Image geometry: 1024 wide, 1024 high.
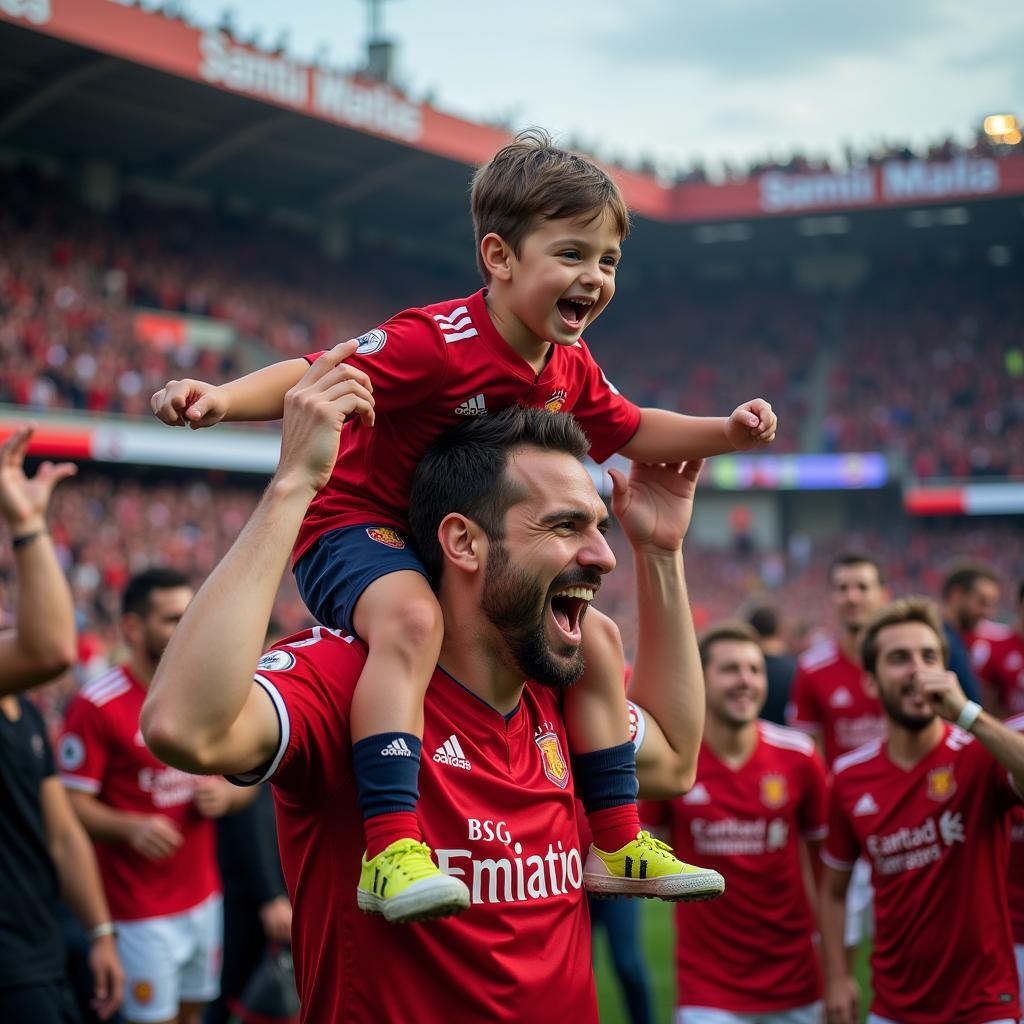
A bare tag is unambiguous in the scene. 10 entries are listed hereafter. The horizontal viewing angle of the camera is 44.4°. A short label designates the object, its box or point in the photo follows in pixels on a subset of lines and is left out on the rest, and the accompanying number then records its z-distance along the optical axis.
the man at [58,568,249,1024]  5.64
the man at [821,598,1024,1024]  4.23
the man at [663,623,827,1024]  5.07
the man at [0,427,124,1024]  3.69
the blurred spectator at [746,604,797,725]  8.03
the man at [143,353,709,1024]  2.04
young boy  2.31
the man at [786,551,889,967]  7.15
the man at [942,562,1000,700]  8.11
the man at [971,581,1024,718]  7.42
